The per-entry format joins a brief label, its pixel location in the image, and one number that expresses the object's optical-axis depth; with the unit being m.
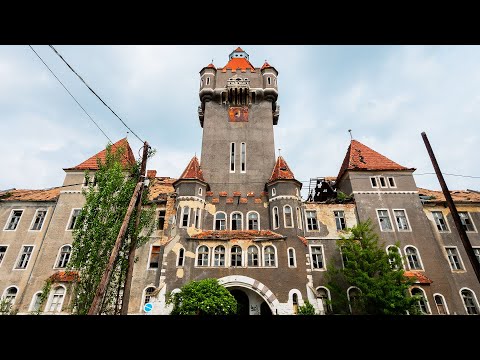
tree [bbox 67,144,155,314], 17.25
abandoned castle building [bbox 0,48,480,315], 23.92
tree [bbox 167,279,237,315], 19.19
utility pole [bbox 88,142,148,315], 11.93
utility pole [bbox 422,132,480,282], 13.62
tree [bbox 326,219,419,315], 19.18
